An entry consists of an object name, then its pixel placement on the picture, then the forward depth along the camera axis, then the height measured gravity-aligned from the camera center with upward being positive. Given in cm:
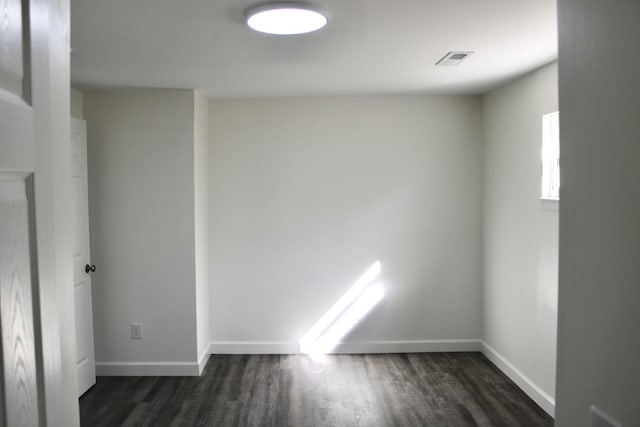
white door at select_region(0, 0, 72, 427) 69 -5
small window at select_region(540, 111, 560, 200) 300 +22
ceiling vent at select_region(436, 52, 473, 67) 270 +83
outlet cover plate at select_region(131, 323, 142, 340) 371 -116
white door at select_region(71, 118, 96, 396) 334 -53
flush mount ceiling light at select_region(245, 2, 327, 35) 188 +79
